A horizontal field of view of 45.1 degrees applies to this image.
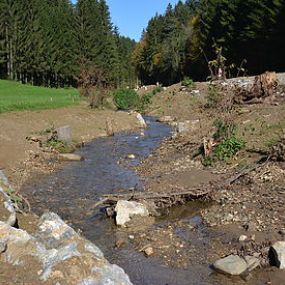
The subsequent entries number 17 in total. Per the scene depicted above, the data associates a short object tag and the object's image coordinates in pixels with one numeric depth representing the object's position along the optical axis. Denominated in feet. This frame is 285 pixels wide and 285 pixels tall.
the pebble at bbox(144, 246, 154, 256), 23.79
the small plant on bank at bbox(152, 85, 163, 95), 113.02
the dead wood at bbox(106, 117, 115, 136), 66.09
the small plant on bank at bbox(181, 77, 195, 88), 101.92
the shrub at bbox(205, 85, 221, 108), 70.52
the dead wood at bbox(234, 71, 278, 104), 57.45
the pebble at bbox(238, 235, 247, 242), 24.97
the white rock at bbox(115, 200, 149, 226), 27.92
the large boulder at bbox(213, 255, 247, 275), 21.39
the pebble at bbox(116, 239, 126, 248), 25.09
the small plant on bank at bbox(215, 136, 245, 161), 39.67
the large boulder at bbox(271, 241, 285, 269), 21.45
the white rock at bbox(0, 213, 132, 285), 13.45
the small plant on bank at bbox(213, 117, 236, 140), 42.30
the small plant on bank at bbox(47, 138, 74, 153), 52.25
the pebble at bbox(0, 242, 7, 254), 14.34
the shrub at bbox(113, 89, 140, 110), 92.23
